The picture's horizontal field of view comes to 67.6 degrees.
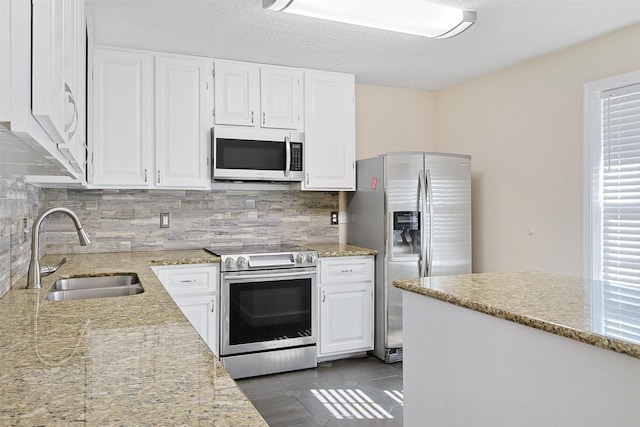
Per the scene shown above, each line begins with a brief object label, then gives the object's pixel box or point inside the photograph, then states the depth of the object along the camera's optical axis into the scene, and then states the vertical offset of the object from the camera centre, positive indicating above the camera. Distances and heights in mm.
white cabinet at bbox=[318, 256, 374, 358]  3750 -762
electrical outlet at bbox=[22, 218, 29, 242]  2289 -106
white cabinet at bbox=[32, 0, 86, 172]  629 +218
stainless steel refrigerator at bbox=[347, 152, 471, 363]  3781 -100
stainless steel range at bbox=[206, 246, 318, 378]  3395 -738
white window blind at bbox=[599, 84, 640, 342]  3002 +162
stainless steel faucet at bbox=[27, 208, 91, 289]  1986 -155
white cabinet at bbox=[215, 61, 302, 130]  3674 +903
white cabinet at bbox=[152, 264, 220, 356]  3279 -570
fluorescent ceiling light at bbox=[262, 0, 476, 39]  2594 +1116
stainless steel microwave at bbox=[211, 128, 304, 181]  3592 +428
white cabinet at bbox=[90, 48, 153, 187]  3334 +652
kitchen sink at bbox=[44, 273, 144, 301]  2242 -393
